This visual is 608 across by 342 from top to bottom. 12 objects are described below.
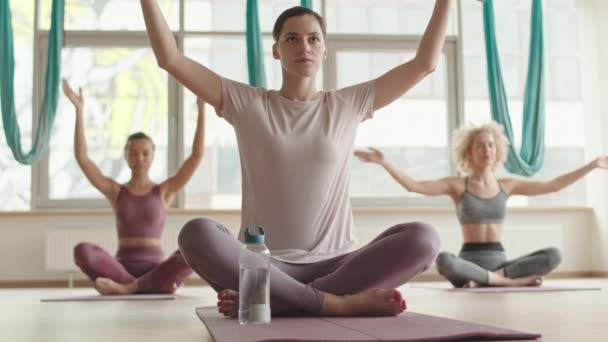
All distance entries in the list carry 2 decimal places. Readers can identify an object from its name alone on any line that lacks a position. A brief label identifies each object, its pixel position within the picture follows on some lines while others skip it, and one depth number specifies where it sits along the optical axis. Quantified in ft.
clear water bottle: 5.93
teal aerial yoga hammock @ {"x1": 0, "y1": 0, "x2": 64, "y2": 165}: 18.79
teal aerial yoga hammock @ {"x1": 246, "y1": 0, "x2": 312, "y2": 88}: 18.86
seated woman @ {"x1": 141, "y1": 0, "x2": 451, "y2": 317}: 6.49
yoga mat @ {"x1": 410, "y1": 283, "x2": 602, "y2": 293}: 12.76
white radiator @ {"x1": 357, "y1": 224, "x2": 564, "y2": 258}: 20.35
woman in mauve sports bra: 13.12
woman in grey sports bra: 13.94
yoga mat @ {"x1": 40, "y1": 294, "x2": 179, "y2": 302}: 11.86
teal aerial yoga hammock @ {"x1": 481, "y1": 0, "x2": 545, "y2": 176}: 19.62
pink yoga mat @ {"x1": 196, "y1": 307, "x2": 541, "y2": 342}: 4.82
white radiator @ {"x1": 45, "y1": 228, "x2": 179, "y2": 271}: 19.17
